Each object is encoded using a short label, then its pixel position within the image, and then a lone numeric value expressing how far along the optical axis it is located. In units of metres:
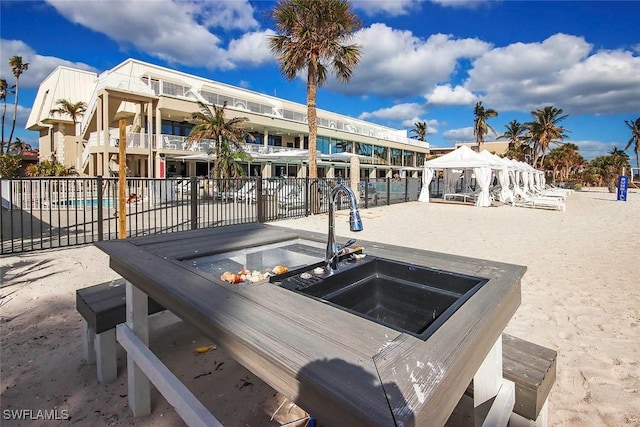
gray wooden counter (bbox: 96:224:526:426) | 0.83
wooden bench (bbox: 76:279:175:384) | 2.36
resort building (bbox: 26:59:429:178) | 18.67
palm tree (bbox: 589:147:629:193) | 49.47
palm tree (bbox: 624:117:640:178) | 48.75
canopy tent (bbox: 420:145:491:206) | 16.33
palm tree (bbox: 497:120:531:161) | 49.28
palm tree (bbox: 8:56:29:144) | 31.61
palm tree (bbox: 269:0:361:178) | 12.16
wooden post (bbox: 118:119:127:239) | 5.41
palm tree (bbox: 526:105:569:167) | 39.56
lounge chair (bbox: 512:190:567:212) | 15.22
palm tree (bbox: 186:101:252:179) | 16.75
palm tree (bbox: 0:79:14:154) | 31.80
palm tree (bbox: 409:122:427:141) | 57.19
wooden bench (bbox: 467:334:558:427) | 1.76
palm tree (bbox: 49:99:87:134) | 27.17
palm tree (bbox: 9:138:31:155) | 40.75
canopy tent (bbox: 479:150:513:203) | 16.89
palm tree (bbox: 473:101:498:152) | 38.75
